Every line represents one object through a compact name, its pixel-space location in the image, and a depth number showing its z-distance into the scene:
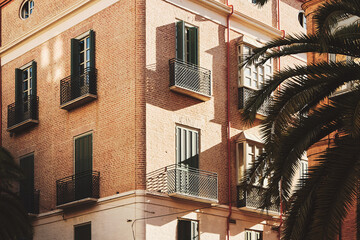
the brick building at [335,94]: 22.89
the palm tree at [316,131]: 16.19
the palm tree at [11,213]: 26.80
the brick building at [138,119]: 27.22
